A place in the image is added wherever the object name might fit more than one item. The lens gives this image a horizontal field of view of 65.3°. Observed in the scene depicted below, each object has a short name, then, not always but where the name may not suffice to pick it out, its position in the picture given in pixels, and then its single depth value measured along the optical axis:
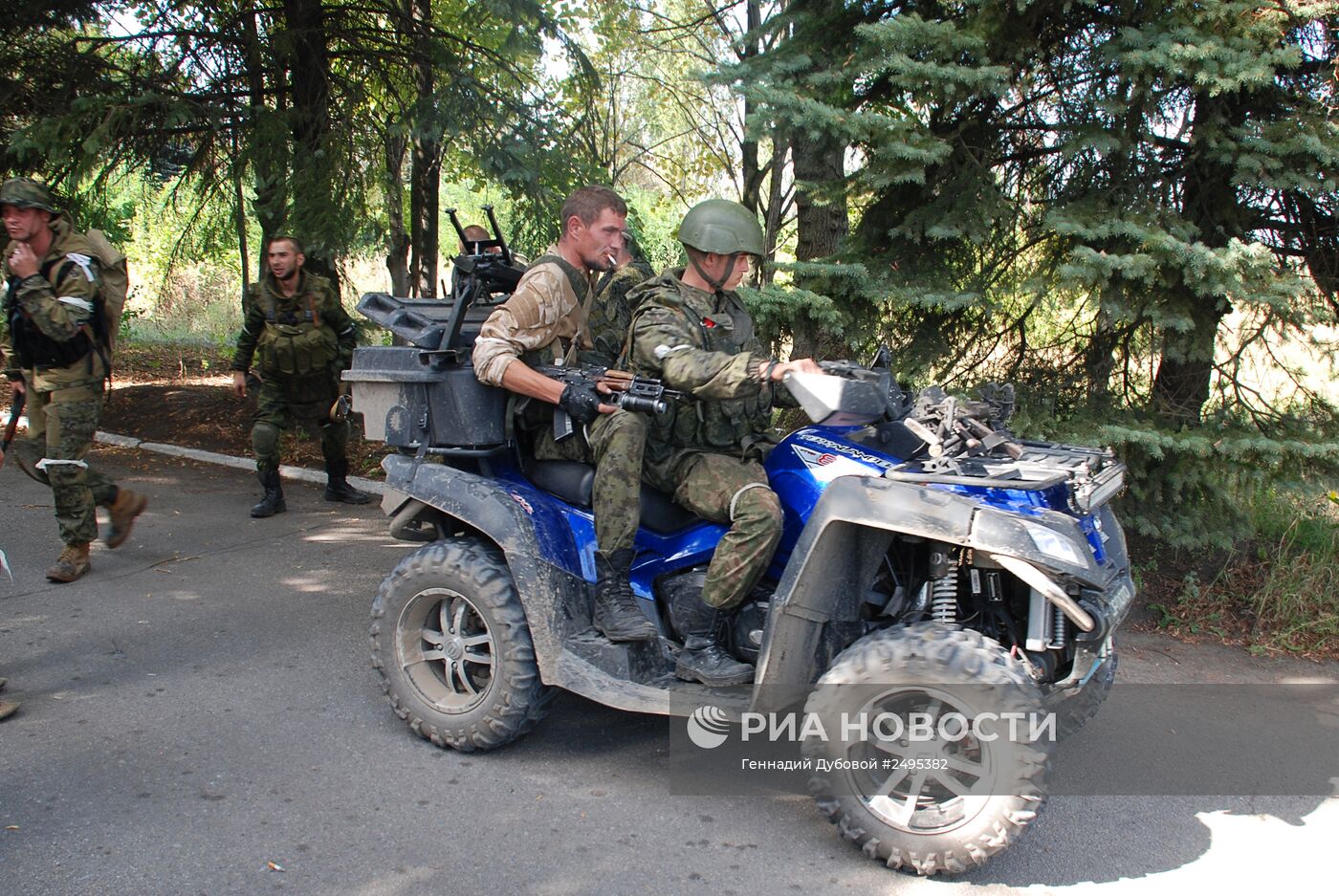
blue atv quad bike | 3.16
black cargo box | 4.10
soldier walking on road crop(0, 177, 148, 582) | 5.53
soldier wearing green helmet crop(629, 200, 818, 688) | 3.61
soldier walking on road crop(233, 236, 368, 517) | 7.39
